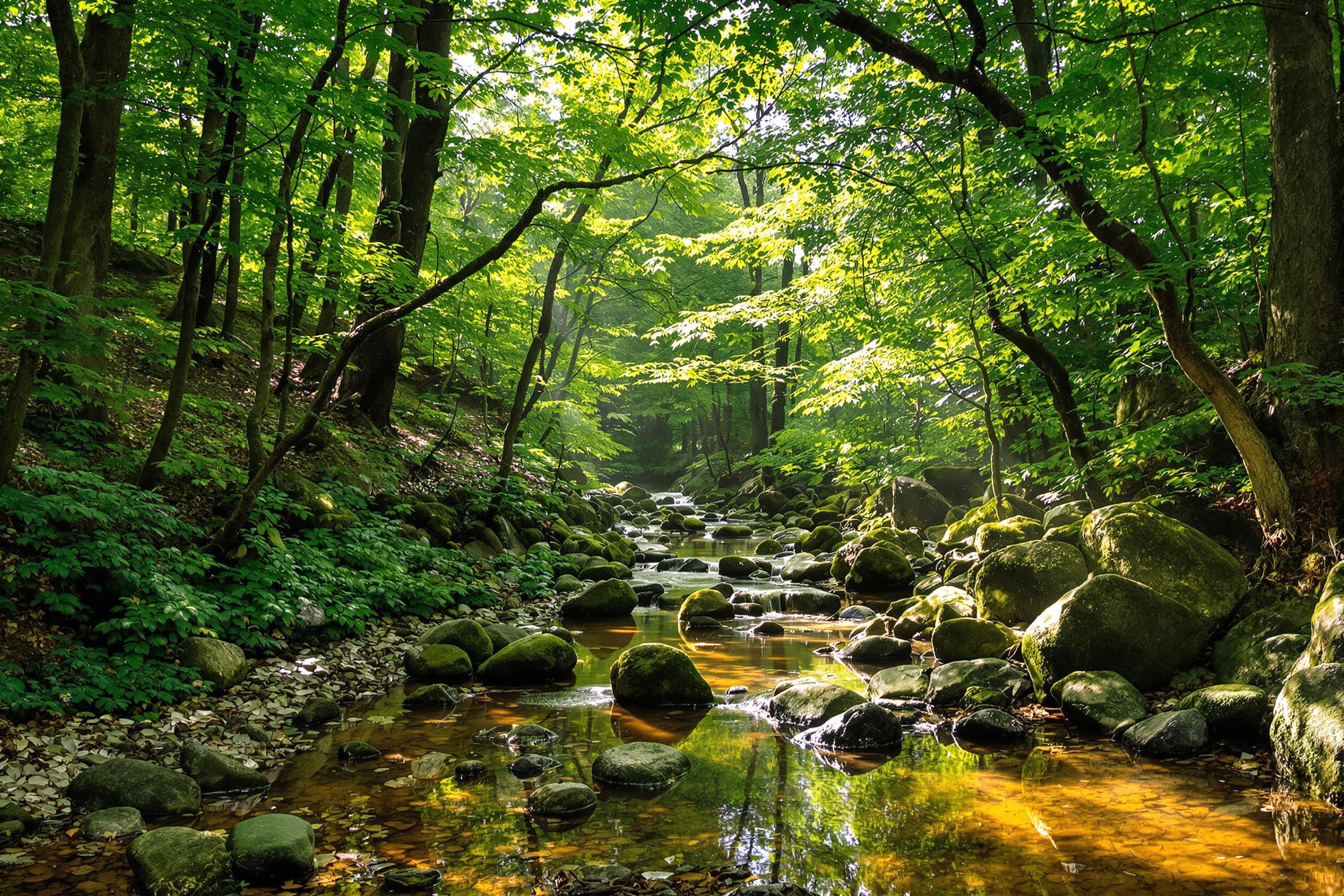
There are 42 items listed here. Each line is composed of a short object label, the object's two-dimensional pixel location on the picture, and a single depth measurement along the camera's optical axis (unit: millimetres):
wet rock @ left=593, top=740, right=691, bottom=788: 4363
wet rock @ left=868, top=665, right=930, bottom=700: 6074
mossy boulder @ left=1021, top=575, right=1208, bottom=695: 5457
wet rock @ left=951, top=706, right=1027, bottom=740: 5082
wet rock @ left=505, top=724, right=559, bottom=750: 4973
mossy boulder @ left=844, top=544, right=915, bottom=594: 11102
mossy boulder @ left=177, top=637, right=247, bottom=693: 4992
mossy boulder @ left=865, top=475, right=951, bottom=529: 15141
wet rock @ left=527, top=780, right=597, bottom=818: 3910
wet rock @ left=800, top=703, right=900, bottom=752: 5016
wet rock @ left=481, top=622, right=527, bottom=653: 7234
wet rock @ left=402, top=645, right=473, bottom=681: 6387
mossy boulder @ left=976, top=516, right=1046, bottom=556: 9453
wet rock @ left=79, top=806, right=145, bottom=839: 3379
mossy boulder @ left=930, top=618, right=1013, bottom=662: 6629
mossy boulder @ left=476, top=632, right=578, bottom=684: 6570
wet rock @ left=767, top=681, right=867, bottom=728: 5445
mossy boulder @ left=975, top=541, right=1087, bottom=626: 7004
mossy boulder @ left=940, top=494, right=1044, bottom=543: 11469
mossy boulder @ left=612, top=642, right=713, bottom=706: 6051
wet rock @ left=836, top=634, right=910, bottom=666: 7480
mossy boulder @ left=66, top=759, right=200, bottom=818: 3625
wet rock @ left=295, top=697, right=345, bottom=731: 5070
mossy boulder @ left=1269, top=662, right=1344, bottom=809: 3705
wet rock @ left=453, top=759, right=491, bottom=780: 4368
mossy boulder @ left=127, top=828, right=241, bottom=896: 2965
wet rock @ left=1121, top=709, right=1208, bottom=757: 4559
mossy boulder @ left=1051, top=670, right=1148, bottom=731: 5020
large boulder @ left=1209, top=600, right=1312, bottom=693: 4867
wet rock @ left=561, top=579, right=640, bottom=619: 9609
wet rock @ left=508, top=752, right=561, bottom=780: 4445
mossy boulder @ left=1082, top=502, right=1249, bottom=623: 5730
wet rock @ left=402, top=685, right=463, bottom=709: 5809
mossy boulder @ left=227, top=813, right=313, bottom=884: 3117
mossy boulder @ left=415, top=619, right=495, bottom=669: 6875
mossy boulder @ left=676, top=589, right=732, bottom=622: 9570
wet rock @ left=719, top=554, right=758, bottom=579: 13250
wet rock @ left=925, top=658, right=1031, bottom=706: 5855
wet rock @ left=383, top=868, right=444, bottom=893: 3090
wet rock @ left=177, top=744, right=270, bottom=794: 4008
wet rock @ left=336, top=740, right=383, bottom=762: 4582
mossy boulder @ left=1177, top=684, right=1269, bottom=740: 4559
